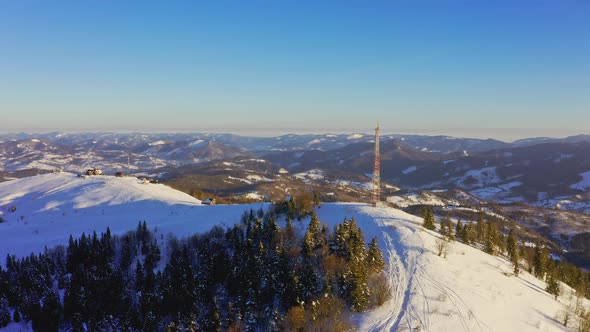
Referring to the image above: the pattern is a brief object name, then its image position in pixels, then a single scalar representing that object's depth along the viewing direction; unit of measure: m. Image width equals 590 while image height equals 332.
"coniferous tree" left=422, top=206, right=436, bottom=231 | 91.75
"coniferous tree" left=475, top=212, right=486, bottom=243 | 104.66
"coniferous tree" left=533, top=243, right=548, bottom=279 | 88.69
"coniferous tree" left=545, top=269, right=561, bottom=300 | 73.88
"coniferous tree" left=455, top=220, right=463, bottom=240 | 98.23
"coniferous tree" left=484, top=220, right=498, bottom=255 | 92.31
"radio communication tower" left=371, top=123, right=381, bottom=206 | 87.55
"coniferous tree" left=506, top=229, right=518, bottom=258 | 90.88
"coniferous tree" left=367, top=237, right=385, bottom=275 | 61.25
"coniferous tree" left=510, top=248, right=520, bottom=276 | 79.19
